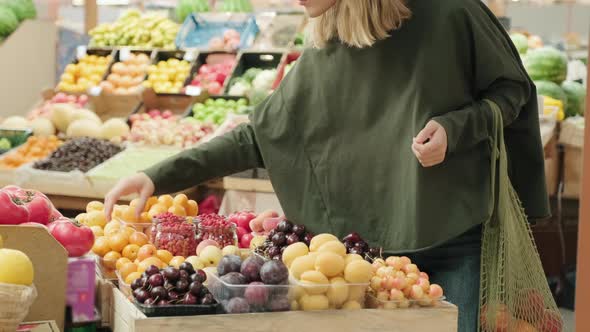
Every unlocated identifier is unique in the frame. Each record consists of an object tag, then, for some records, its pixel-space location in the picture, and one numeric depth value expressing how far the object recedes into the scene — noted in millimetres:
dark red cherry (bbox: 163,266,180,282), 2061
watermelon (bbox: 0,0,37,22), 8842
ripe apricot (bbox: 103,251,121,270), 2557
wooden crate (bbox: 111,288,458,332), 1994
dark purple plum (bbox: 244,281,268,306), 2045
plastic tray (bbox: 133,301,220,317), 2008
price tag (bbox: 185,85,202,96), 6953
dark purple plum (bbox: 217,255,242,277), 2113
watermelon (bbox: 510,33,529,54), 7438
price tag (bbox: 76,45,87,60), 8125
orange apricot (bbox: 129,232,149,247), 2684
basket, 1902
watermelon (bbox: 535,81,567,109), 6738
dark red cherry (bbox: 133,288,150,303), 2047
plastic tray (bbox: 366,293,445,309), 2168
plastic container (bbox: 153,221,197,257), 2695
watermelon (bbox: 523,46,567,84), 6875
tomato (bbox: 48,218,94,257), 2289
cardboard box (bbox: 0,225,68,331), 2148
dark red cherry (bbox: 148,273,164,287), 2053
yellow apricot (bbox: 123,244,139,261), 2598
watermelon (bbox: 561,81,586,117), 6871
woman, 2586
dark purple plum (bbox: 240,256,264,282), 2072
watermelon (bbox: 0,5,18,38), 8594
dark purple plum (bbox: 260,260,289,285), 2045
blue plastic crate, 7992
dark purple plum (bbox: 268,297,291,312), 2076
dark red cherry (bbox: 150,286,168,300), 2025
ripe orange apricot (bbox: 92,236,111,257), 2631
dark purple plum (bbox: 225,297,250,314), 2049
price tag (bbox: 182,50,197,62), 7620
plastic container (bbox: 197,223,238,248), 2736
